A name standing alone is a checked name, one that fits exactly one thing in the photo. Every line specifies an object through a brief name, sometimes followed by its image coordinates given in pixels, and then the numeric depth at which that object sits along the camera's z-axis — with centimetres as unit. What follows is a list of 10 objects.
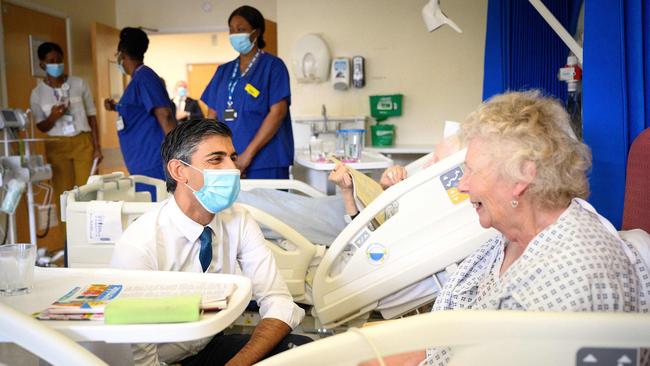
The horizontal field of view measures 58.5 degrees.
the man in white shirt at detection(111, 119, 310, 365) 152
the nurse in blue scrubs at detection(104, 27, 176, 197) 341
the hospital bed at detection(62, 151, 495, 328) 195
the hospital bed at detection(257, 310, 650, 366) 78
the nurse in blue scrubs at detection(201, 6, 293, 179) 312
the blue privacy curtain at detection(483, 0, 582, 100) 329
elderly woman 97
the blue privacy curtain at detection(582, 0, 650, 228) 167
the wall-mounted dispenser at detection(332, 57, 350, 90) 493
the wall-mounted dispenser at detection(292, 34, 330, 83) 491
